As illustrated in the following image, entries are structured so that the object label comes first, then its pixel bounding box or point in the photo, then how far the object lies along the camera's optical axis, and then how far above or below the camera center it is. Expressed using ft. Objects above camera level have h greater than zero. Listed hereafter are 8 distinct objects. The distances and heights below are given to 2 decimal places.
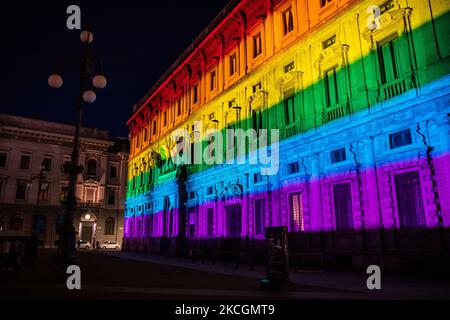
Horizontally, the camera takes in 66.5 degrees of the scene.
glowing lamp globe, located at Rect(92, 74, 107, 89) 44.56 +20.62
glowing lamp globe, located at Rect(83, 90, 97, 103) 46.06 +19.30
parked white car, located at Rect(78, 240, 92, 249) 164.04 -0.53
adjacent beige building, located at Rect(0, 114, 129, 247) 162.81 +32.45
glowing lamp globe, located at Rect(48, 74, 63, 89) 43.34 +20.09
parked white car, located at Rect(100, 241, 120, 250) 169.68 -0.73
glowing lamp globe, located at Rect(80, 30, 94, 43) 44.80 +26.43
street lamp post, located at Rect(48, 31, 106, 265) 41.73 +11.83
